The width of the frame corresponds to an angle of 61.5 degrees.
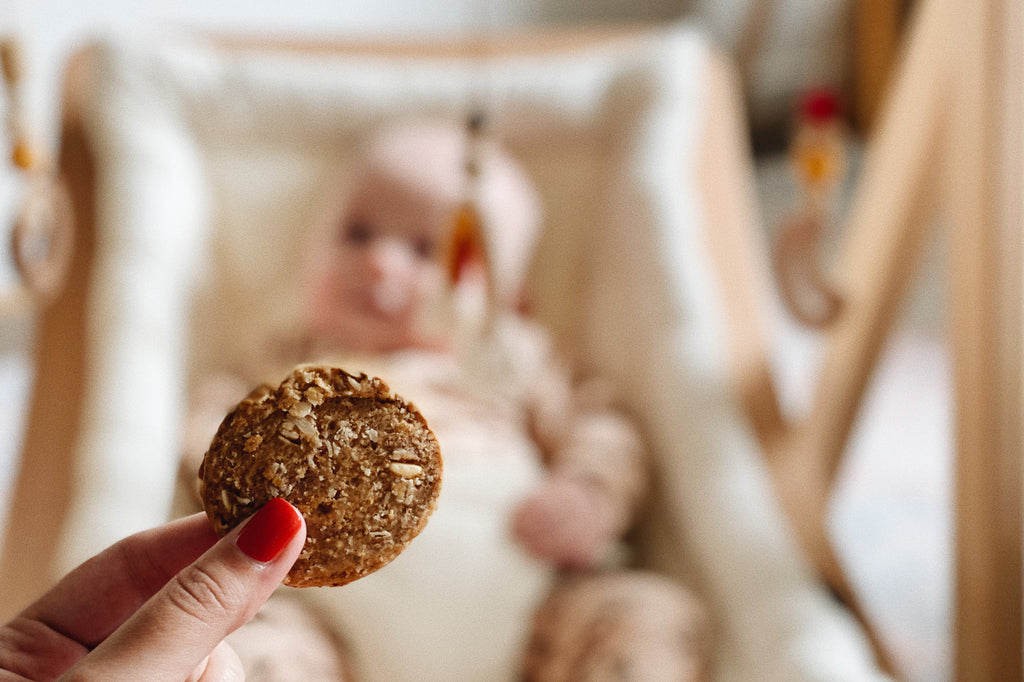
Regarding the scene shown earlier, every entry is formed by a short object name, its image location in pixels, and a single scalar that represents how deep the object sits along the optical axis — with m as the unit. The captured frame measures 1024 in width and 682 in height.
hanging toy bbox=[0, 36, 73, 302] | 0.48
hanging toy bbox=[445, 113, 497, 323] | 0.56
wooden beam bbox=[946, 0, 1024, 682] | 0.45
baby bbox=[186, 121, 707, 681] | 0.34
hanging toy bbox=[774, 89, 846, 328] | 0.69
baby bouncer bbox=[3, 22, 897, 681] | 0.60
